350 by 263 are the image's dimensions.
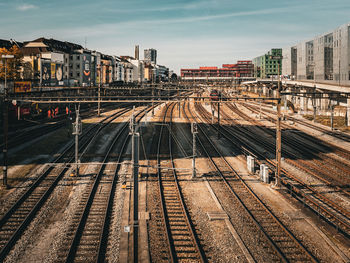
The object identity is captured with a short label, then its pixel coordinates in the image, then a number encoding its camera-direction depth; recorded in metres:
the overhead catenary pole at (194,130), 23.42
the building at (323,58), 66.56
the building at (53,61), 73.50
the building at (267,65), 178.52
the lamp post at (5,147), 21.09
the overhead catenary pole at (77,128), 22.44
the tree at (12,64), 58.28
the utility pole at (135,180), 11.71
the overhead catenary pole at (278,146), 20.94
